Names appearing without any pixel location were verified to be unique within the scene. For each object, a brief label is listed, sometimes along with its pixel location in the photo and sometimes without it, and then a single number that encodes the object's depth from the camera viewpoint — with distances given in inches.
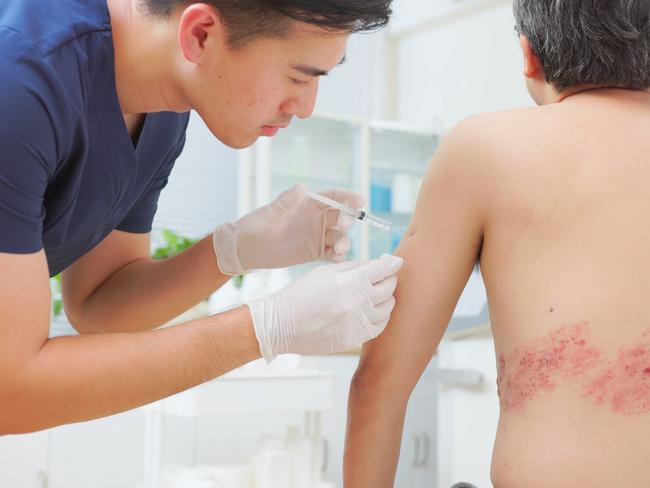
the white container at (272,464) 87.9
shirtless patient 37.0
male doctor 38.6
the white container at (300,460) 90.0
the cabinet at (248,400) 85.0
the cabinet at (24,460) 84.1
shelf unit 135.1
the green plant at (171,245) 108.0
